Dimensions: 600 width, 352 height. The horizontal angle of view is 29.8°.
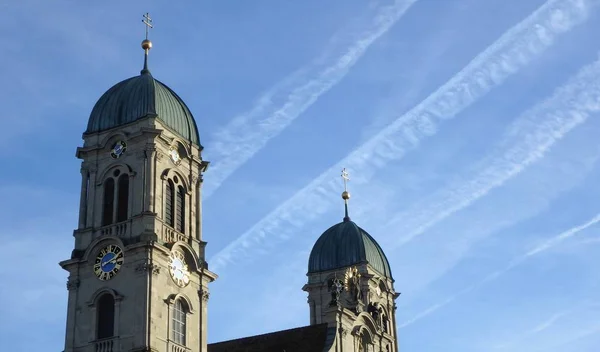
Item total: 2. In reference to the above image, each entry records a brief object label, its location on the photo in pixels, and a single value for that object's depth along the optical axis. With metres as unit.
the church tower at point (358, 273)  76.19
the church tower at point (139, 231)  54.44
